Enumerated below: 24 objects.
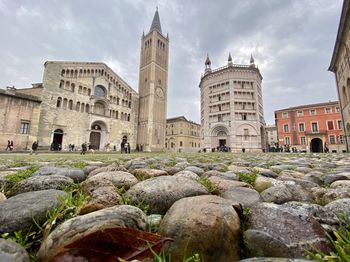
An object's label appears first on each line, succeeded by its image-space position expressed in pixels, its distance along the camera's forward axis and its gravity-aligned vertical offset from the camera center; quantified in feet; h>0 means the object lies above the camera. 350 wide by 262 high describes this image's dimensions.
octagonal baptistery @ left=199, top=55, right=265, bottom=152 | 111.55 +28.71
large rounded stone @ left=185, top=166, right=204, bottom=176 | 8.65 -0.89
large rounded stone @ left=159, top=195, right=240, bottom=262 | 2.63 -1.26
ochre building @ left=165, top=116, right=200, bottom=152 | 205.46 +20.90
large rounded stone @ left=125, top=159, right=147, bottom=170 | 11.26 -0.85
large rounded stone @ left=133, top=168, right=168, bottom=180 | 7.24 -0.89
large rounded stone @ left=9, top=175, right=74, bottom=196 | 5.01 -0.97
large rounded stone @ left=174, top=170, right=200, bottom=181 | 7.01 -0.89
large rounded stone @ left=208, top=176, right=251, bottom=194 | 5.64 -1.04
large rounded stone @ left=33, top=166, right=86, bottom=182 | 7.09 -0.88
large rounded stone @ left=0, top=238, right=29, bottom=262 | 2.09 -1.23
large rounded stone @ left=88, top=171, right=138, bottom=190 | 5.79 -0.90
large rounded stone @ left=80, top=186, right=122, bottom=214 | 3.61 -1.07
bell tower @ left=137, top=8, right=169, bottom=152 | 112.60 +41.91
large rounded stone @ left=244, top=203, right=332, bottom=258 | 2.69 -1.31
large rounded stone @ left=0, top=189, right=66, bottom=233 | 3.10 -1.12
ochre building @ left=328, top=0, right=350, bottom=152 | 46.75 +29.78
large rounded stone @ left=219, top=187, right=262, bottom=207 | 4.38 -1.13
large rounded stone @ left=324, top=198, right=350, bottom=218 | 3.54 -1.11
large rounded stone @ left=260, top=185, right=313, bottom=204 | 4.67 -1.11
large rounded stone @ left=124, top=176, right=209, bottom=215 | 4.38 -1.04
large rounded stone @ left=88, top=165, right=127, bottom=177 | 7.85 -0.80
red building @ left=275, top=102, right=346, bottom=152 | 113.09 +17.79
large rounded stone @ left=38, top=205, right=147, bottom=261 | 2.38 -1.09
